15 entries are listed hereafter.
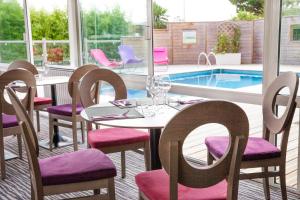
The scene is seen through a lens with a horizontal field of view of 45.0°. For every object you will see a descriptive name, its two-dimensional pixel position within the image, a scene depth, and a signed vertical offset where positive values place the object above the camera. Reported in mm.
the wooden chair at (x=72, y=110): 3535 -571
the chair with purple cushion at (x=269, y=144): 2209 -610
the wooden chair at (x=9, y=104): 3006 -415
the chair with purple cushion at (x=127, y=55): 4172 -44
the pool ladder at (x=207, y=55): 6388 -95
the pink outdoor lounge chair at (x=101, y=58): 4595 -82
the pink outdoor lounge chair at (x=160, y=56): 4027 -61
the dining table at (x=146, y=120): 1880 -371
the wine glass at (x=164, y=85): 2441 -231
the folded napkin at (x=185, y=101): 2434 -345
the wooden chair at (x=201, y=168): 1392 -425
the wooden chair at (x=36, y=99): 4211 -543
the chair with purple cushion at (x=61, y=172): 1798 -611
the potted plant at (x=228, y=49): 6184 +8
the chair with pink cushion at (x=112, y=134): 2543 -605
